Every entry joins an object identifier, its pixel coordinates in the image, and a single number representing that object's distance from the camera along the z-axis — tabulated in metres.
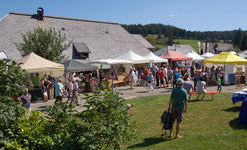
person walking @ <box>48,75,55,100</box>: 14.39
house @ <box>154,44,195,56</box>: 37.03
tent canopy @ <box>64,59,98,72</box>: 16.17
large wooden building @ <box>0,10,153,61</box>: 22.36
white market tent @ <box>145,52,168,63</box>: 19.89
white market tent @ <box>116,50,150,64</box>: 19.22
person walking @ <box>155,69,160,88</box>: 18.08
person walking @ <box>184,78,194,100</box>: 11.05
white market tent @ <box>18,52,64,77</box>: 13.45
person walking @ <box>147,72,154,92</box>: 15.62
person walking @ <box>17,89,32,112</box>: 8.65
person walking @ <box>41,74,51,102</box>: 13.80
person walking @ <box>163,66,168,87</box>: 17.94
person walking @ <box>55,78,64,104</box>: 10.57
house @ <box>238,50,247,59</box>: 27.47
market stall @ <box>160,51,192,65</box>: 21.62
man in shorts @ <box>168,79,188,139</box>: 6.41
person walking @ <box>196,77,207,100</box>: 11.59
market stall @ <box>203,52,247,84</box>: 16.80
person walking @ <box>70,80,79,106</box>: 11.56
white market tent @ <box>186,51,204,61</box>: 26.33
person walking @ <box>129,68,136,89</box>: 17.41
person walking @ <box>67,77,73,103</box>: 11.74
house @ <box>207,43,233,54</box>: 73.43
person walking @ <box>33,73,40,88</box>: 14.73
